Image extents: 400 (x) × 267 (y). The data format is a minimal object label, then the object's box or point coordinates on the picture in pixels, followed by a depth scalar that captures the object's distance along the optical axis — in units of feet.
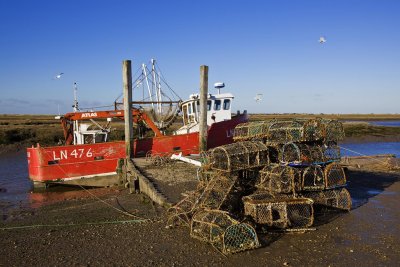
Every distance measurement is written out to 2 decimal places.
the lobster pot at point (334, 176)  29.45
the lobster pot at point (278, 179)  26.63
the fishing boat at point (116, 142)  51.62
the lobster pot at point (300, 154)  28.89
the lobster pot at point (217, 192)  25.40
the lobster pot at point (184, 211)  25.86
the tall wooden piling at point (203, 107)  52.44
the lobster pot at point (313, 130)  30.94
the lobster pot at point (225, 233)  21.35
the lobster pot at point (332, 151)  32.99
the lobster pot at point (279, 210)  24.62
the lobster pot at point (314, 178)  28.48
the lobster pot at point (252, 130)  32.98
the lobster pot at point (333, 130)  31.88
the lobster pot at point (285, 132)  30.50
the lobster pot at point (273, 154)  30.83
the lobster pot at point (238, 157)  27.86
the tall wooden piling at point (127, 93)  51.47
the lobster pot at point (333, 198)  29.22
